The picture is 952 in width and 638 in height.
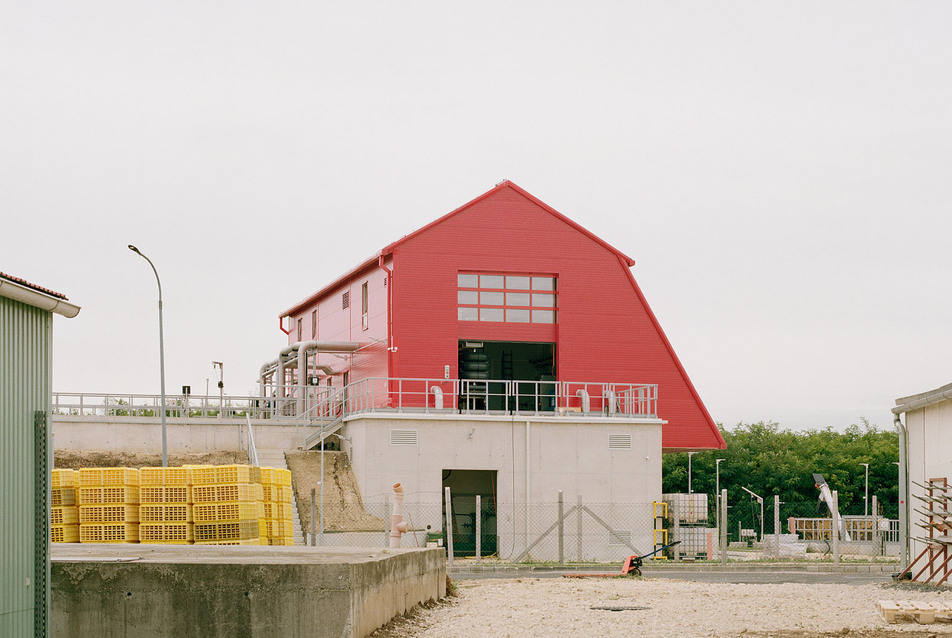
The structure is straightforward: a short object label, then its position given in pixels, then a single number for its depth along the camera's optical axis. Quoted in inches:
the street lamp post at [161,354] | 1343.5
